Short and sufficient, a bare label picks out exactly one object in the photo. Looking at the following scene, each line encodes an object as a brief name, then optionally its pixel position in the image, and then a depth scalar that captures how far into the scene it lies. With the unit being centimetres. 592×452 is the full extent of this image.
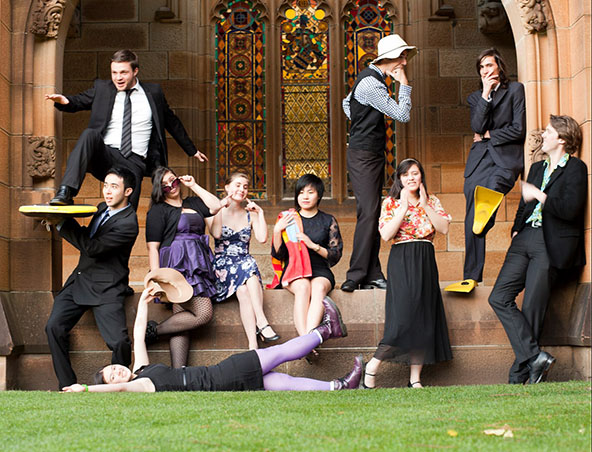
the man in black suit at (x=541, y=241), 664
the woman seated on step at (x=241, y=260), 710
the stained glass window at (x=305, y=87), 1154
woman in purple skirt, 705
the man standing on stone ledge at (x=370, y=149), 742
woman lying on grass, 611
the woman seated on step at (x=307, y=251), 707
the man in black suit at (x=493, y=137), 731
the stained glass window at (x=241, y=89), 1148
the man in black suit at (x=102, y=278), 686
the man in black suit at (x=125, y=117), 746
